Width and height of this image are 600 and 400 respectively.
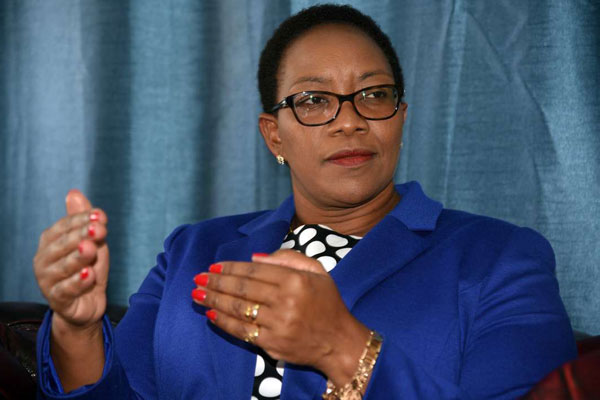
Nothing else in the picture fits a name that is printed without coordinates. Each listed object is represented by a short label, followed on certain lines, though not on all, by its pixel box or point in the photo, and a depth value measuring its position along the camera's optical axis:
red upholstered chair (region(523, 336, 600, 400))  1.70
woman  1.79
